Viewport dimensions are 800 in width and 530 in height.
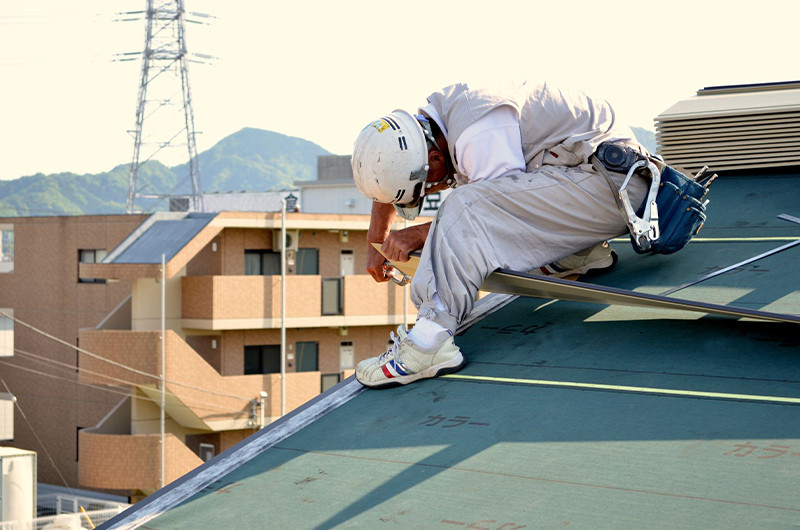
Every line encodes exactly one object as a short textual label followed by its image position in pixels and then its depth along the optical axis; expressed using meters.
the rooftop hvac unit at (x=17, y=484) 13.06
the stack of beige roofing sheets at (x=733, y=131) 5.66
